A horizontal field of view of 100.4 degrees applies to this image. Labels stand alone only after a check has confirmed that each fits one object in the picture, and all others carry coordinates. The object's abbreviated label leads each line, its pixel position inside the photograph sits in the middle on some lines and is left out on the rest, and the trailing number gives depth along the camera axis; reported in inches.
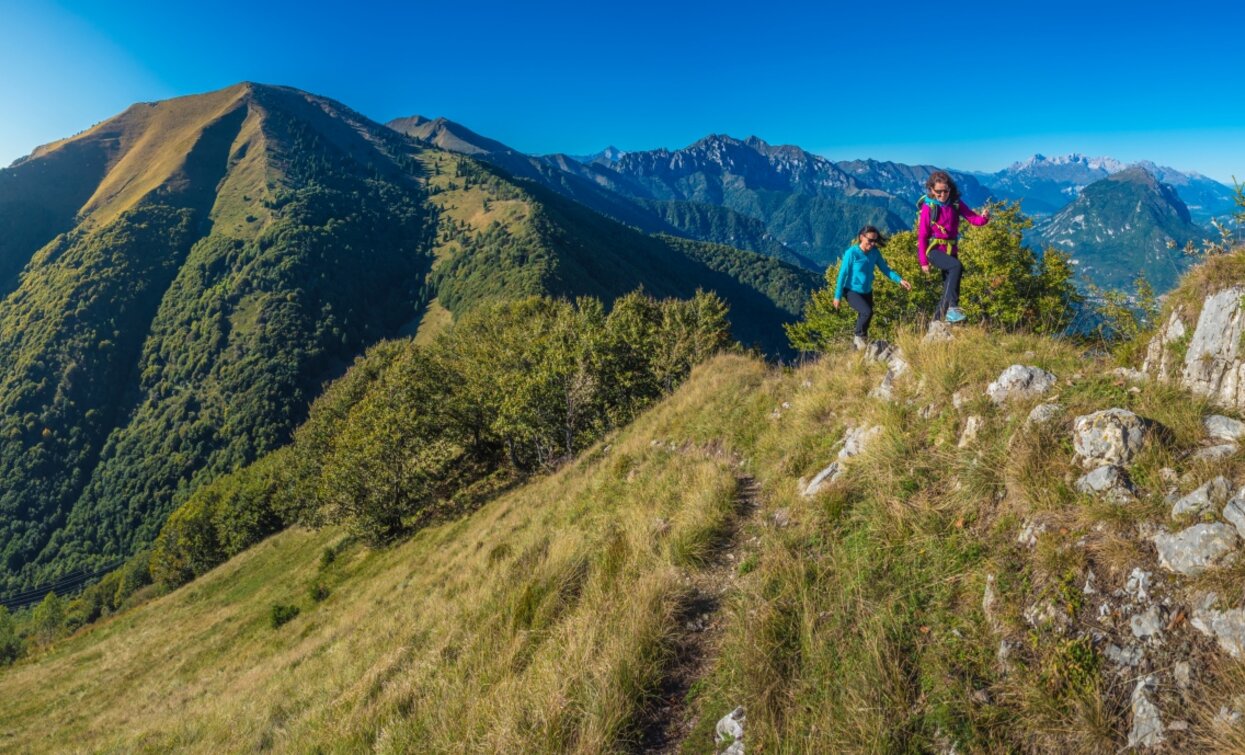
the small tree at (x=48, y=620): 2568.9
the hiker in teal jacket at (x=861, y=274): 425.4
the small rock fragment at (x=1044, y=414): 225.1
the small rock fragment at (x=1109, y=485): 180.2
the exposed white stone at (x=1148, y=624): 143.6
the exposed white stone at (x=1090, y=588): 160.6
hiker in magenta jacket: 368.2
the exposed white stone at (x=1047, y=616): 159.0
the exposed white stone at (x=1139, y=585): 150.9
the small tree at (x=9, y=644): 2281.0
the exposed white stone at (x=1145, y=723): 127.5
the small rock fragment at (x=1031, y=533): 187.0
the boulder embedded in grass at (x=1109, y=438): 191.5
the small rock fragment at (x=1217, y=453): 173.6
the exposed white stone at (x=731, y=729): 174.7
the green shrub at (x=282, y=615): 965.2
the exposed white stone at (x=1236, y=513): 148.3
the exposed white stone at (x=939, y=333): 343.9
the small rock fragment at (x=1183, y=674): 131.6
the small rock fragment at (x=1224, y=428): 181.6
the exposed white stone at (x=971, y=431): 247.8
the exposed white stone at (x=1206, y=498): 158.9
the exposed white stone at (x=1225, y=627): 131.8
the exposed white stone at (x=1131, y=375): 234.2
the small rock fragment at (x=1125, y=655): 141.6
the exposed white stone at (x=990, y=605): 171.3
